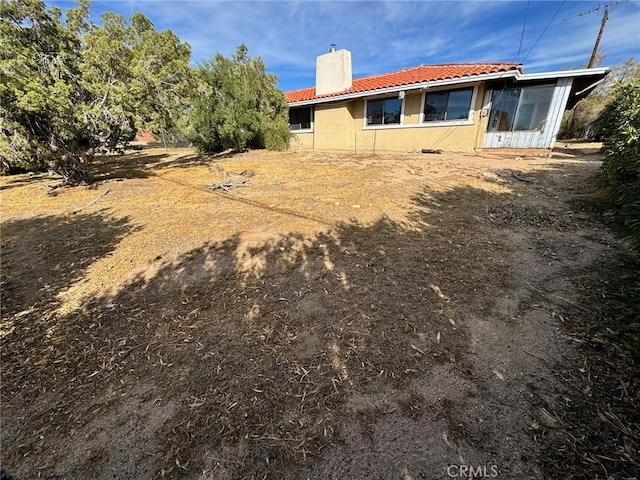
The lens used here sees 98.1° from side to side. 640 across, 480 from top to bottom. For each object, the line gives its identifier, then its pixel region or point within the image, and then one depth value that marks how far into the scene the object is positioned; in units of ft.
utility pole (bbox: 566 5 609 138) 50.49
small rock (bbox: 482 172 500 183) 22.26
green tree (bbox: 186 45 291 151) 43.27
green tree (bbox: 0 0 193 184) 20.26
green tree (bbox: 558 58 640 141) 59.36
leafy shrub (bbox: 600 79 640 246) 11.64
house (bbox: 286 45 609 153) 32.83
